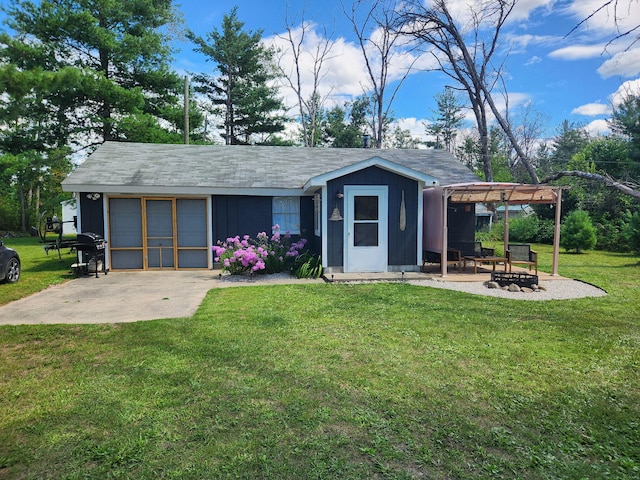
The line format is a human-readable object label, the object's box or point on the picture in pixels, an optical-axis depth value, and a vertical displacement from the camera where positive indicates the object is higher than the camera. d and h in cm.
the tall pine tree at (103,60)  1900 +859
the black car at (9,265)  855 -85
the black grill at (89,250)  983 -59
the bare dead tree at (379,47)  2395 +1131
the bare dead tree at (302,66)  2603 +1051
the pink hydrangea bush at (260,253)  962 -70
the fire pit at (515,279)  825 -114
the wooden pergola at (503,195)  934 +77
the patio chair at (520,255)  957 -73
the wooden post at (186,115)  1984 +552
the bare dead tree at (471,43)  2033 +967
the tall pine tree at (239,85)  2578 +926
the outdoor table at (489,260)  973 -86
